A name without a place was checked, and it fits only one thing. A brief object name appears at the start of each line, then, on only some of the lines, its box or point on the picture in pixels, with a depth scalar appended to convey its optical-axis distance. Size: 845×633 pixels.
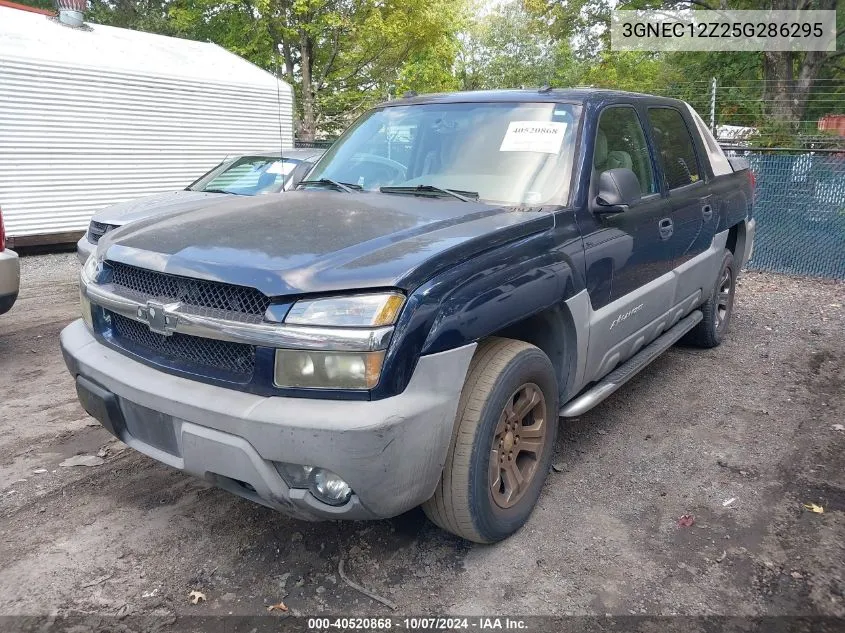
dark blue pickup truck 2.24
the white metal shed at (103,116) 10.16
